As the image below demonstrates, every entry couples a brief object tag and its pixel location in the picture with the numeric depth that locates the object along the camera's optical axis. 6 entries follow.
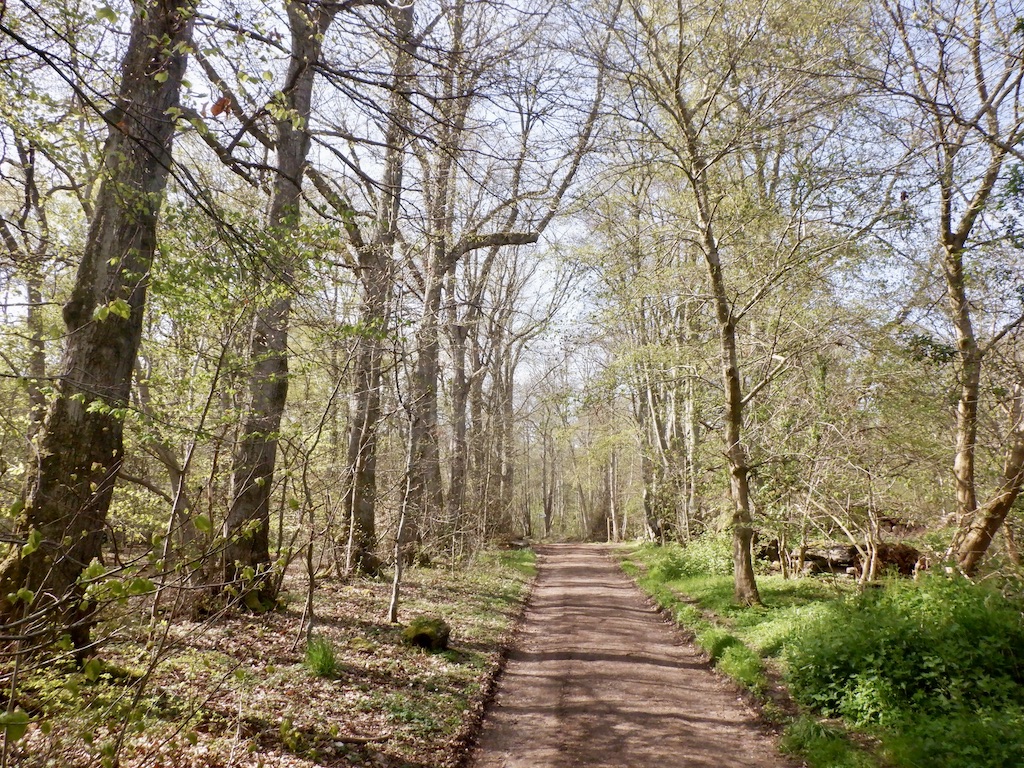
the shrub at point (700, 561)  13.02
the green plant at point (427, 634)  7.56
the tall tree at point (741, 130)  8.48
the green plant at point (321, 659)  6.12
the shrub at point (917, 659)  5.11
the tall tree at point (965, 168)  7.17
